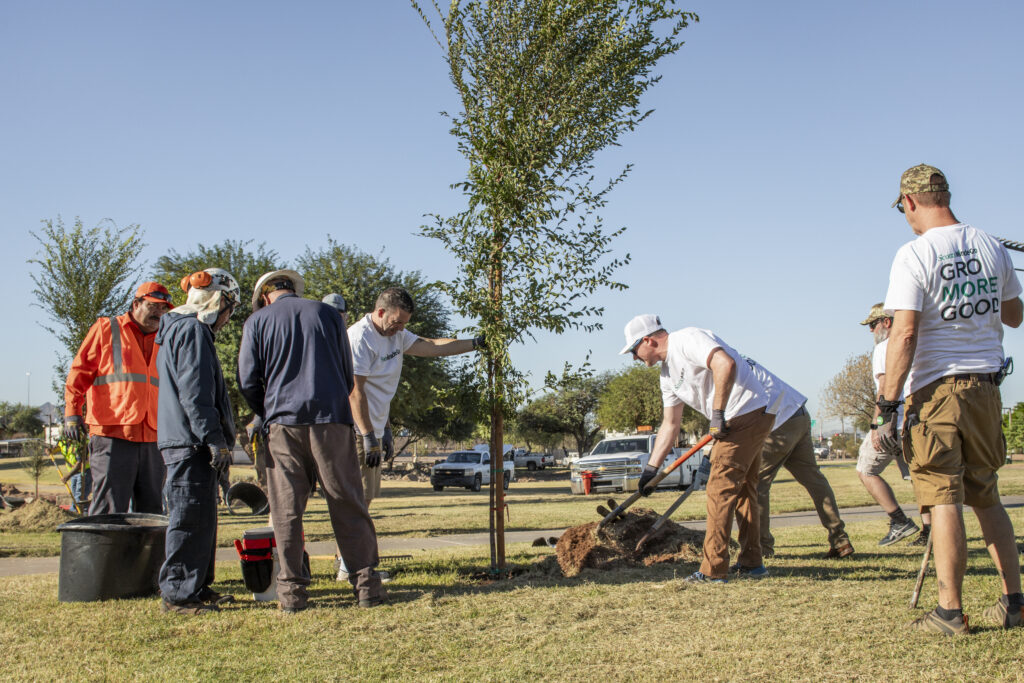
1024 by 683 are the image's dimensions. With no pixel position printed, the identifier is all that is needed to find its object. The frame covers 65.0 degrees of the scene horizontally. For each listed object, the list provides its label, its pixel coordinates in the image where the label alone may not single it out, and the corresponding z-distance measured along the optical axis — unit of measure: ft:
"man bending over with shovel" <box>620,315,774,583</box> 17.38
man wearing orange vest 19.44
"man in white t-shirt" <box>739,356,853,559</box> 21.47
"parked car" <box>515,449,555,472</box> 191.83
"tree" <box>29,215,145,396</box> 50.19
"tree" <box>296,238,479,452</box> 88.38
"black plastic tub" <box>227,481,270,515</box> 21.67
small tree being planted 20.12
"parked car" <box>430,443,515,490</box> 105.09
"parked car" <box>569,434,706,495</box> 72.74
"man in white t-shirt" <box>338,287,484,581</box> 19.16
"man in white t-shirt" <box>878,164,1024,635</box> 12.64
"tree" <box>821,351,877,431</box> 218.38
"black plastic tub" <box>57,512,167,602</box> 16.58
